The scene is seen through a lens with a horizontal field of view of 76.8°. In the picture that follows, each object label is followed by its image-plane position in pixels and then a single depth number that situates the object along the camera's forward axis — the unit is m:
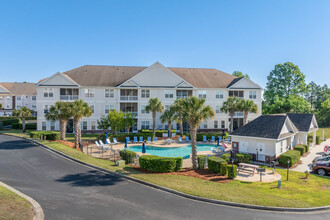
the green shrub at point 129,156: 19.45
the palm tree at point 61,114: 26.52
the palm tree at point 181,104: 18.69
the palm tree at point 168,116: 34.56
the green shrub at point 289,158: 20.03
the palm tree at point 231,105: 35.44
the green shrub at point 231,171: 15.93
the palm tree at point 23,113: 35.22
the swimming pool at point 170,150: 26.23
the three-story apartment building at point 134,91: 39.12
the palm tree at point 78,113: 25.56
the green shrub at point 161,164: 16.83
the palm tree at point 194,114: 18.16
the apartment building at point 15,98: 73.38
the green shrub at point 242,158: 20.72
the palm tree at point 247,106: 35.00
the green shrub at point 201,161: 18.47
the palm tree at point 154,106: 33.84
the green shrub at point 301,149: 24.69
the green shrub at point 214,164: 16.83
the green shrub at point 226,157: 20.11
